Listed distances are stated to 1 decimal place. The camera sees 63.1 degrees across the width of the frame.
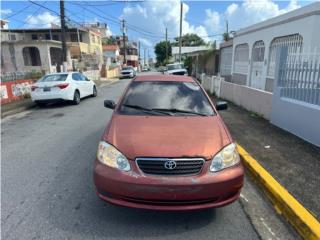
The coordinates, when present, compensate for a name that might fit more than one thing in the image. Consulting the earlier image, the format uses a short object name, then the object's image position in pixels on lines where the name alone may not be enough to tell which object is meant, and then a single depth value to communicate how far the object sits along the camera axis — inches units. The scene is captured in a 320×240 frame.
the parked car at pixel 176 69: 877.8
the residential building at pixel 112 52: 2326.5
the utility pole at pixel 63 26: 661.3
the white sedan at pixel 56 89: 415.2
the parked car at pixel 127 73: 1429.6
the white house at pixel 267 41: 355.6
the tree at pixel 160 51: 3243.1
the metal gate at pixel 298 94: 206.8
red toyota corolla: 103.8
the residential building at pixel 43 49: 1029.8
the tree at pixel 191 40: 3193.9
